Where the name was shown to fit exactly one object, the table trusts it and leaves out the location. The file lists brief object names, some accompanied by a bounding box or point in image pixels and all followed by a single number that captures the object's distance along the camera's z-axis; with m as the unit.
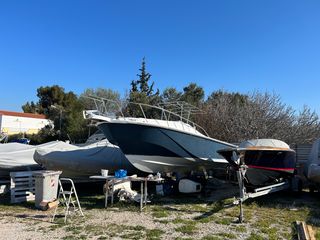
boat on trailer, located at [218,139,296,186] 6.21
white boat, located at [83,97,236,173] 7.04
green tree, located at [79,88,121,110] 28.25
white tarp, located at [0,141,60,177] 7.44
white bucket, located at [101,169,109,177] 6.41
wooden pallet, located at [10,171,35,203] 6.55
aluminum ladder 5.00
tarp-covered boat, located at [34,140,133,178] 7.21
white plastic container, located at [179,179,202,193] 6.89
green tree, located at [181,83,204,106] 19.94
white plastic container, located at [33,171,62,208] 5.95
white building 40.08
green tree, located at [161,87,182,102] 20.67
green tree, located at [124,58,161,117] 14.25
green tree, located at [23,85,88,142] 21.62
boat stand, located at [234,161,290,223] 5.32
